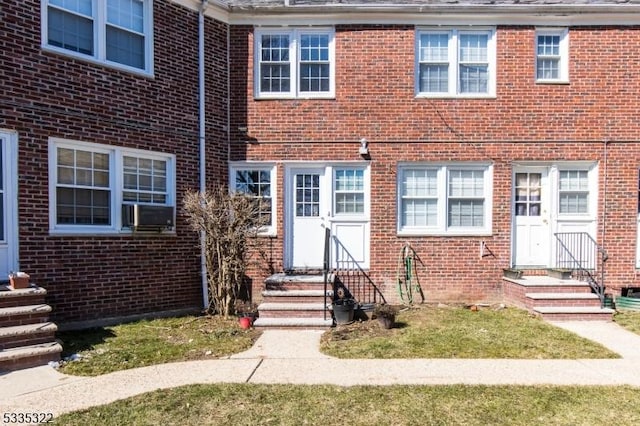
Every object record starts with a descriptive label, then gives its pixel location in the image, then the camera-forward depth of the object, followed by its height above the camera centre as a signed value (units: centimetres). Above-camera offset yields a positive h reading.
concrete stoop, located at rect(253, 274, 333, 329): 712 -180
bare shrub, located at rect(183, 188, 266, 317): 751 -54
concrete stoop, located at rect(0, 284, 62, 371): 518 -167
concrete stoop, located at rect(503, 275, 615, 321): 753 -174
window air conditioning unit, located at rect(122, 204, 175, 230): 750 -22
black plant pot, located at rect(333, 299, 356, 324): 737 -191
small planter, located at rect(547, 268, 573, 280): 838 -135
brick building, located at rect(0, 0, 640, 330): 880 +165
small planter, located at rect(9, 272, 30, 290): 590 -111
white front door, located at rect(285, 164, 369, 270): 898 -18
